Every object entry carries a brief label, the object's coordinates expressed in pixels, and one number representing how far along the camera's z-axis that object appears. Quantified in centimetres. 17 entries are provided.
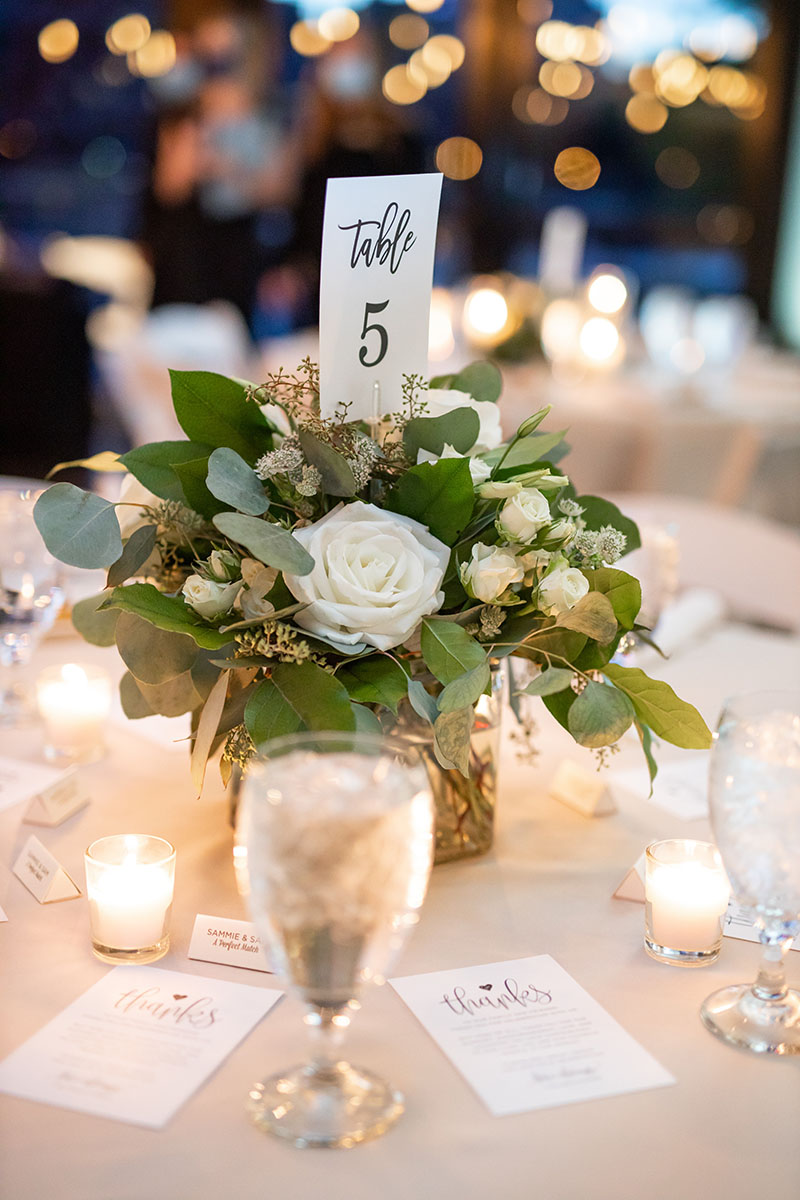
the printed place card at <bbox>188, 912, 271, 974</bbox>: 85
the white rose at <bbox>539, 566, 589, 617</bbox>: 88
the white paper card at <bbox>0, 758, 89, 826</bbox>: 105
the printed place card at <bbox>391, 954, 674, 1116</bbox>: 72
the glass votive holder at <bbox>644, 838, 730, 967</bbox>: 86
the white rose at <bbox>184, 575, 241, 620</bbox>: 87
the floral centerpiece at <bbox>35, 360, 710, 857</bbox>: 86
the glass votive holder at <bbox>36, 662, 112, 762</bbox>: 118
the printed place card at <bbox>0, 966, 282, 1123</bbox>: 70
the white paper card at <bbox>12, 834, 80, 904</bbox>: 93
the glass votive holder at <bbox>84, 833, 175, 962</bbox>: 83
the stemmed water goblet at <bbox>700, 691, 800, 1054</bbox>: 69
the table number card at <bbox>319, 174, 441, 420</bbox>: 99
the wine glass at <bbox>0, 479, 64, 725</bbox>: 116
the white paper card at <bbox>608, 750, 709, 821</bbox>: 114
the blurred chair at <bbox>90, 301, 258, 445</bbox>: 368
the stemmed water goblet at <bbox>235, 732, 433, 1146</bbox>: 59
